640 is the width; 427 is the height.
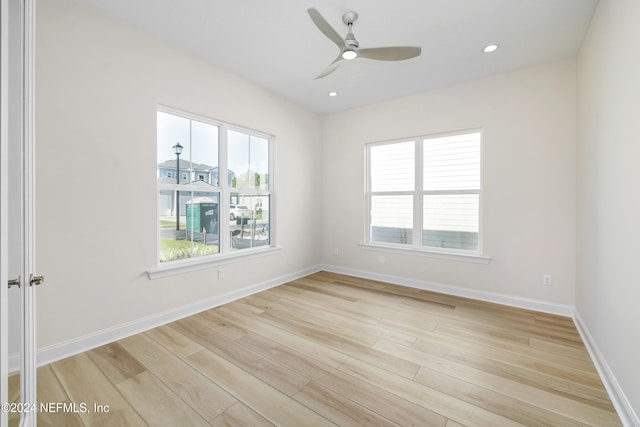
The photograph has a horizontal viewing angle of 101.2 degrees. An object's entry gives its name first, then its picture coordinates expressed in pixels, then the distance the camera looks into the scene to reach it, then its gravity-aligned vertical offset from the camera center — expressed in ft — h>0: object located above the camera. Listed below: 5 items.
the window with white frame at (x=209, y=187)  9.45 +1.02
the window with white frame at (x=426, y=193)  11.84 +1.02
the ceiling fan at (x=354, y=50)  6.80 +4.53
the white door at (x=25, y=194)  4.13 +0.26
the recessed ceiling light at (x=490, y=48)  8.91 +5.69
